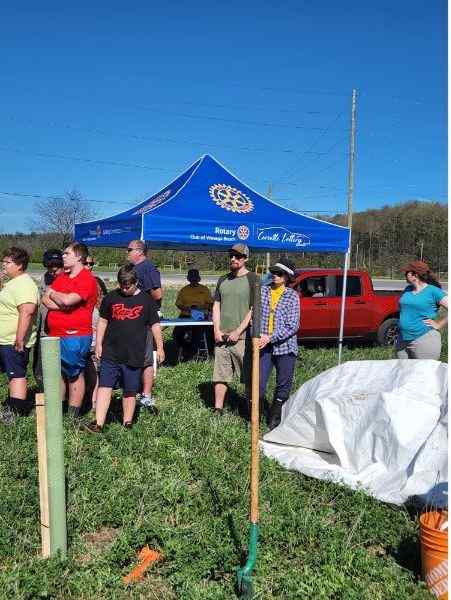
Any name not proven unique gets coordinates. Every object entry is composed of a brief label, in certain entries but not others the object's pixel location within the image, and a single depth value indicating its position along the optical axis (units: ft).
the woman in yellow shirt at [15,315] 17.28
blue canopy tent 26.25
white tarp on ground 12.48
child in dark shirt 17.42
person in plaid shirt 18.35
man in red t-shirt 17.42
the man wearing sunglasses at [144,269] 22.21
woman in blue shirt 19.75
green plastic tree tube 10.04
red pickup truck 35.96
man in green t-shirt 19.17
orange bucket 9.05
